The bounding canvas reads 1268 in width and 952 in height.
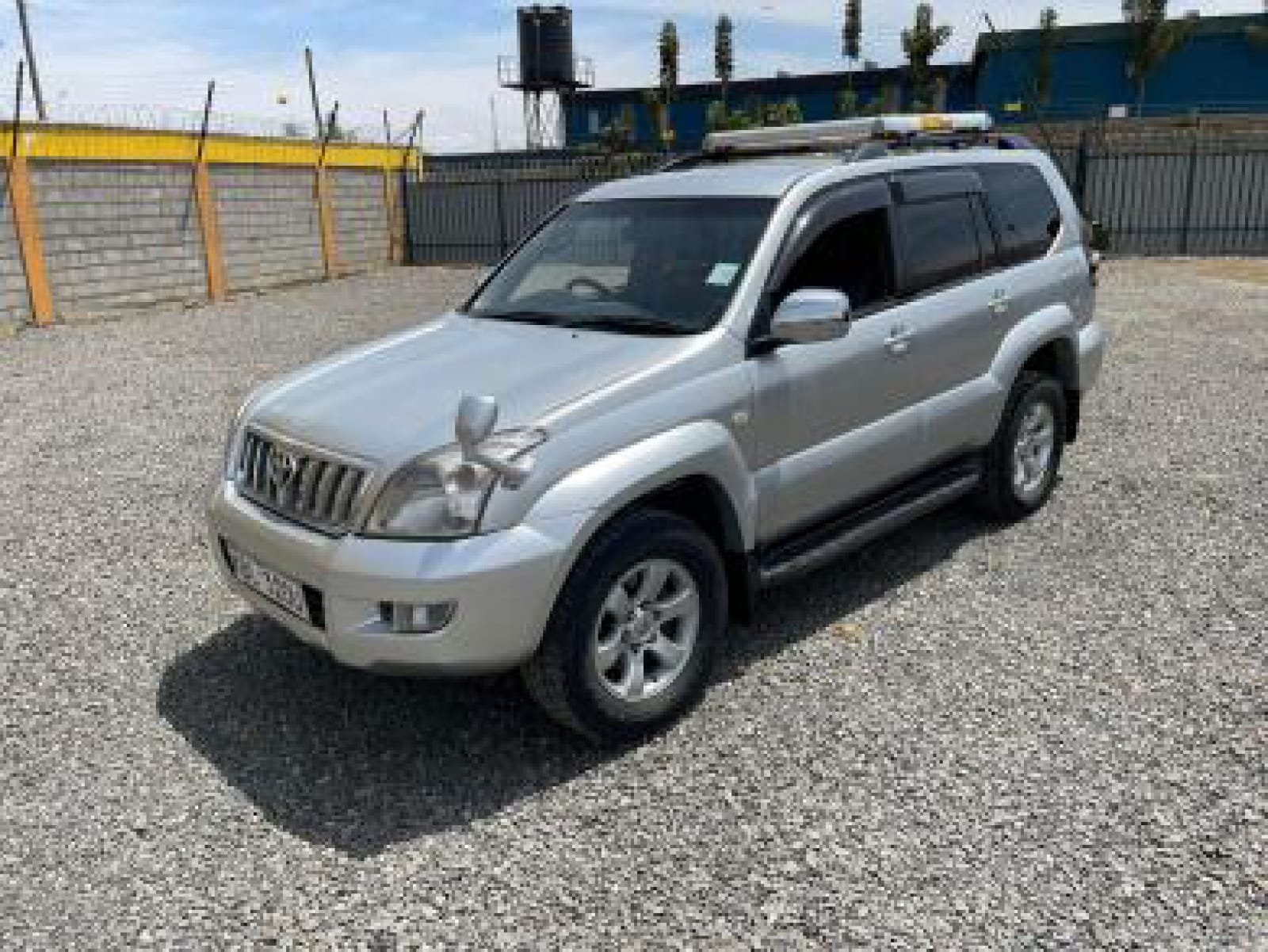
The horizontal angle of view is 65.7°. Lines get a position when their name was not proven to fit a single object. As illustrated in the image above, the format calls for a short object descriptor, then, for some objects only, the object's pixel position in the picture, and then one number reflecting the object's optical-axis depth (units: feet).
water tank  153.48
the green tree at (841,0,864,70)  192.44
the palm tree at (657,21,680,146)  165.58
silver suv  9.30
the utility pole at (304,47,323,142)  117.46
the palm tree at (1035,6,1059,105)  127.54
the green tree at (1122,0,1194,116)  123.54
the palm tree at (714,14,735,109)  169.07
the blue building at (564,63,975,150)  147.43
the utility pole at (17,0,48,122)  99.66
